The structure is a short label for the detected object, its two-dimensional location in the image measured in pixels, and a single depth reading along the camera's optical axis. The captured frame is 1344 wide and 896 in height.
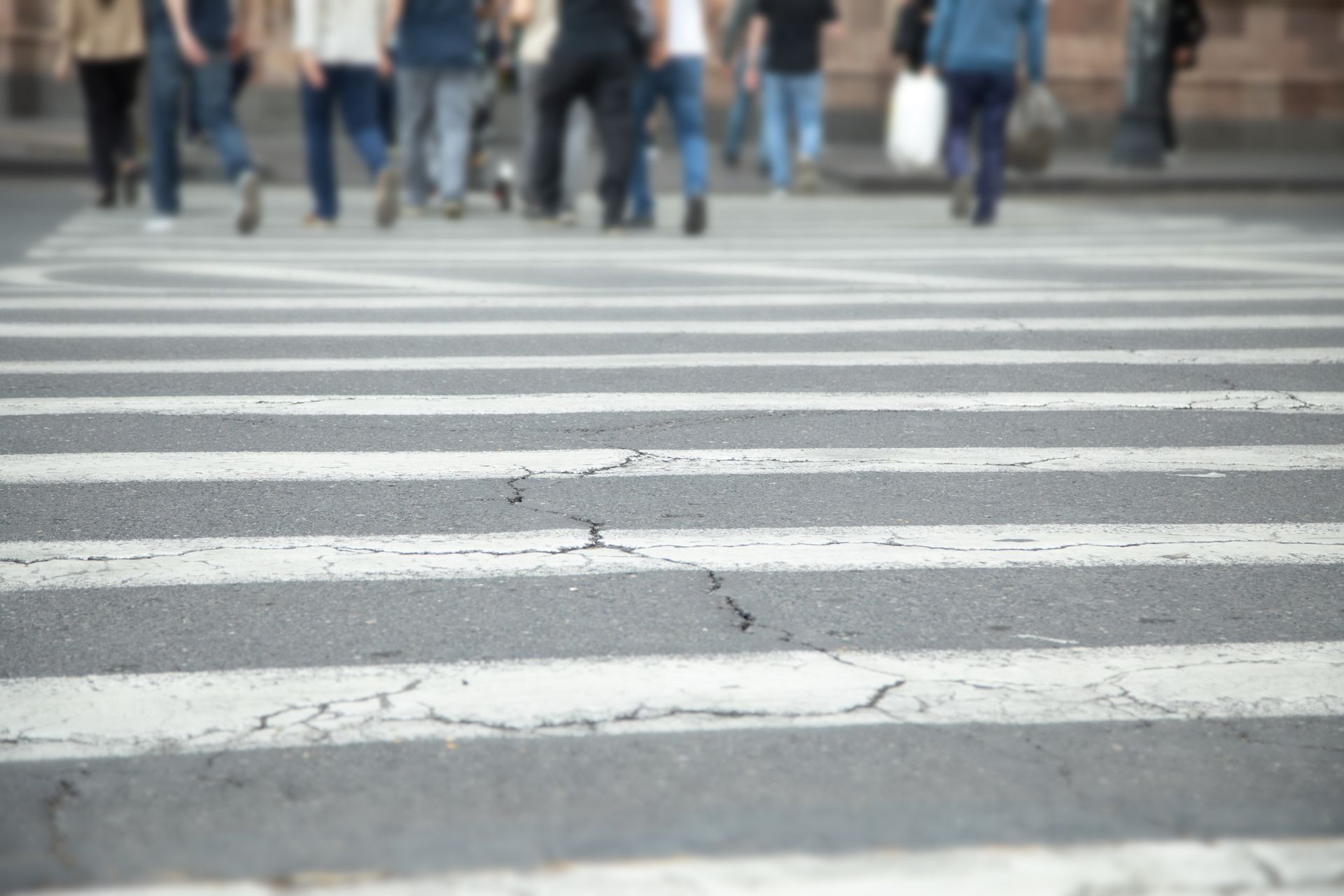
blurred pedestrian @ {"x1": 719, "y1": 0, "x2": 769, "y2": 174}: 18.28
